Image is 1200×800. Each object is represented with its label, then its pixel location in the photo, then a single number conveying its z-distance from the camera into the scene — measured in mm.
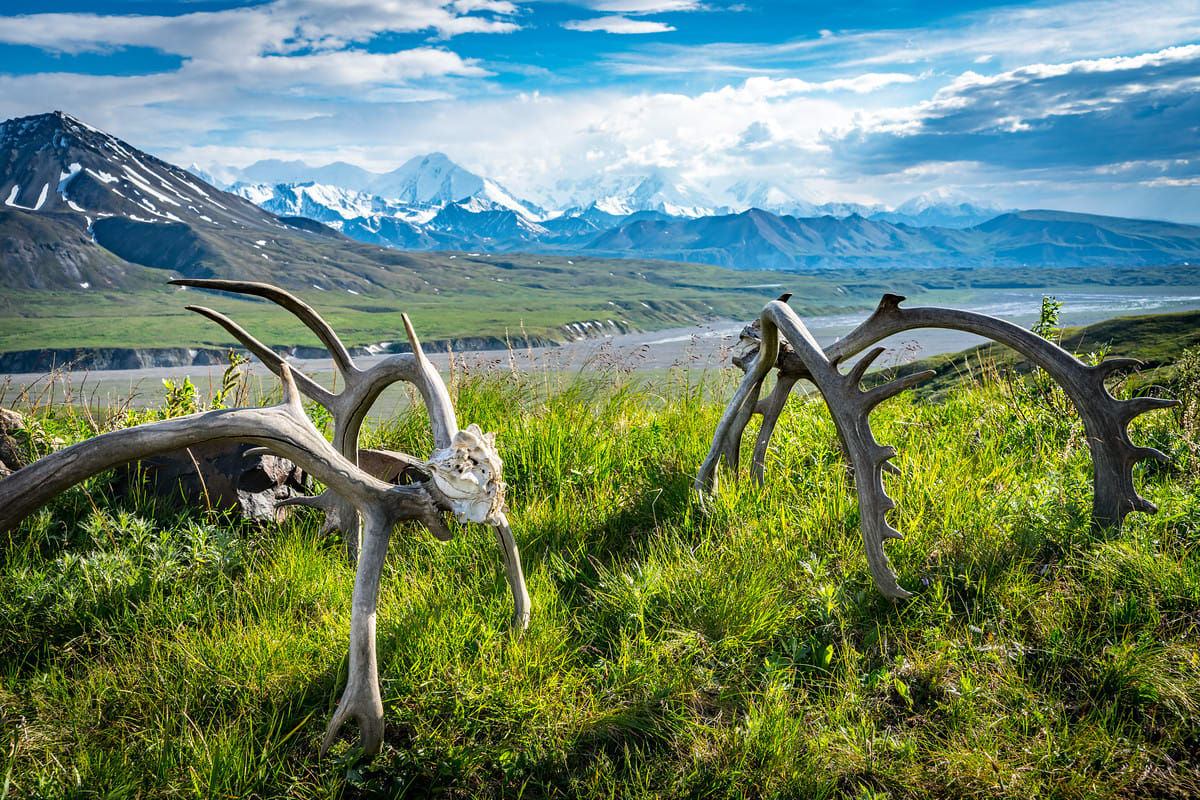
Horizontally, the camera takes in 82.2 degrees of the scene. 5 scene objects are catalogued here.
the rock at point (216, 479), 5566
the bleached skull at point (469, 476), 2926
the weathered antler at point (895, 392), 3941
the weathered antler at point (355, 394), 3570
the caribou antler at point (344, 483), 2588
